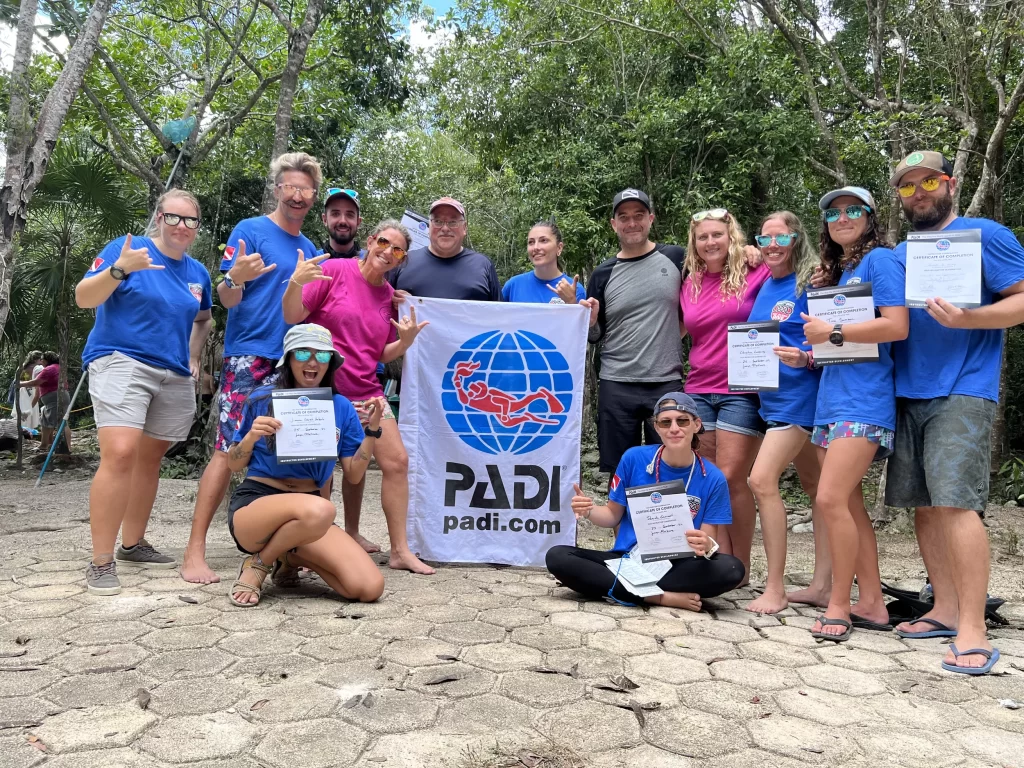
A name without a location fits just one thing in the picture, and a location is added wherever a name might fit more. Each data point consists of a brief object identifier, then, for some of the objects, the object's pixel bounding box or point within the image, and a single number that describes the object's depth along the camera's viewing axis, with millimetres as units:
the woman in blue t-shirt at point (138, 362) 3775
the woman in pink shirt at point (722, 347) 4094
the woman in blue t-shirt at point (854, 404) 3398
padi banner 4691
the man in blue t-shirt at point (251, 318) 3977
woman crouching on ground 3555
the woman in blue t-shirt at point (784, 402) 3812
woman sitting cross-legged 3701
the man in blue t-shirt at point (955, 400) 3131
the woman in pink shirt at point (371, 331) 4219
